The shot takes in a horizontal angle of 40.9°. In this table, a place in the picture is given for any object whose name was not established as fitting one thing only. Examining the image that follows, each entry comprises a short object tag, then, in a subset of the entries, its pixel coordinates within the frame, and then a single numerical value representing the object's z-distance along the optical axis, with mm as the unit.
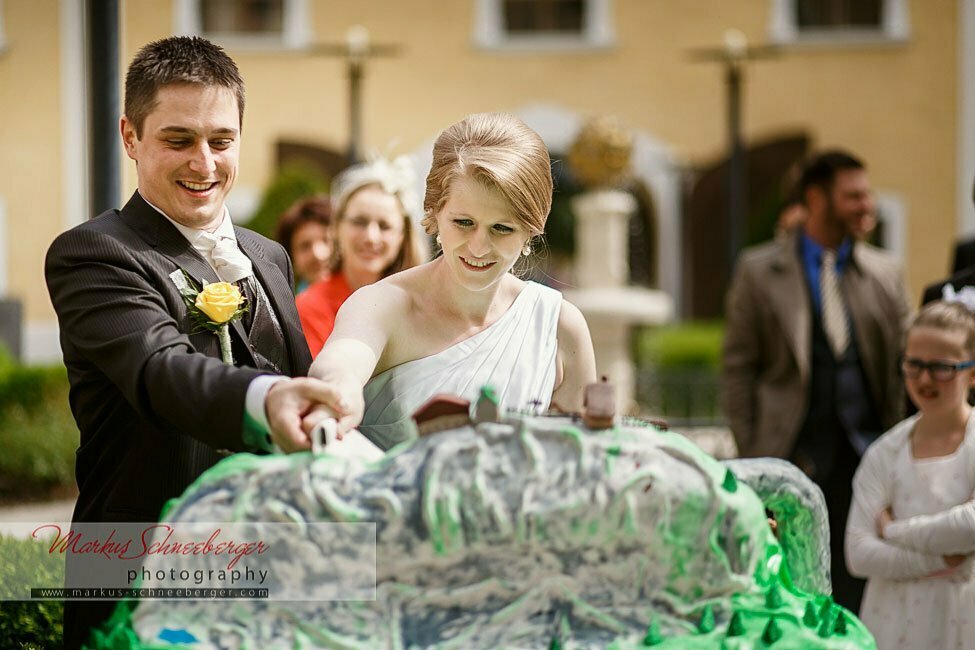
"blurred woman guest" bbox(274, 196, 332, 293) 6219
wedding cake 2201
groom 2506
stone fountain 13688
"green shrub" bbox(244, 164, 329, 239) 15562
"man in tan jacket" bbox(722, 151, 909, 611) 5723
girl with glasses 4020
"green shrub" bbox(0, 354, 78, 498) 11062
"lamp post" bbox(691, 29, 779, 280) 16844
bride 2625
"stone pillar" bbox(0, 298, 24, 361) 14719
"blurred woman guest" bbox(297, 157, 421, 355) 4879
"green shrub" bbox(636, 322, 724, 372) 17297
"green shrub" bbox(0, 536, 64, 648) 3459
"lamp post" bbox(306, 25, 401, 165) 17359
